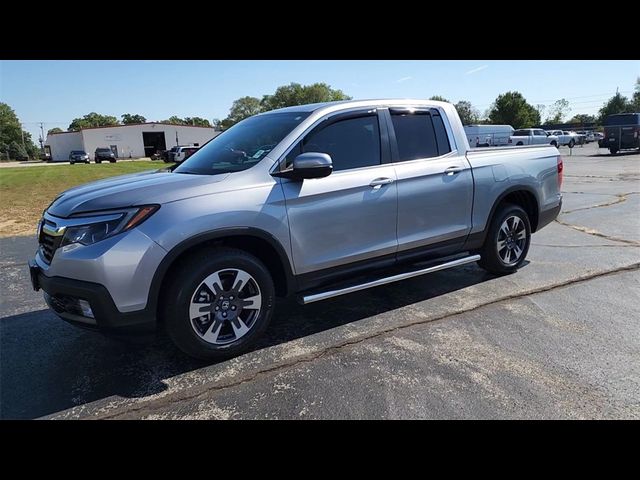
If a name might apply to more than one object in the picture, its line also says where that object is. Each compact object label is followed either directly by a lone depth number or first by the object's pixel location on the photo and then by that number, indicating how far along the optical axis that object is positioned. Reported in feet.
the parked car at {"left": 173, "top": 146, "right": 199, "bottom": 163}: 121.90
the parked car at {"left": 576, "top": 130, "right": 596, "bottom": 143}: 186.93
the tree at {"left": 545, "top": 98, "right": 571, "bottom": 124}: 334.77
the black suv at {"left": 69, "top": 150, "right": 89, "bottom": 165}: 170.40
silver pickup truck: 9.64
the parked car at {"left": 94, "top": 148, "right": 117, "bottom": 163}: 176.55
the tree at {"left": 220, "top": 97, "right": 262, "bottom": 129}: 359.05
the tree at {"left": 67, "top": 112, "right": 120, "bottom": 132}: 406.62
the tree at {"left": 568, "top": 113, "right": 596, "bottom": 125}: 344.18
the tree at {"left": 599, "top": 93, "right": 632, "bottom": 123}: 272.51
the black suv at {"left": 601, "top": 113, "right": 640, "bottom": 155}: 88.84
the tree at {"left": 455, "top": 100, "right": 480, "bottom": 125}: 295.89
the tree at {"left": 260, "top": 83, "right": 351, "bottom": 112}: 298.35
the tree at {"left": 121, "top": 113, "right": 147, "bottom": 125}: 439.47
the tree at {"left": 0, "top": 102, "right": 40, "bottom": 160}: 306.92
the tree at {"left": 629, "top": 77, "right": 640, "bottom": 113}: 266.69
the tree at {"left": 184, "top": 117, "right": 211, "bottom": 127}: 446.28
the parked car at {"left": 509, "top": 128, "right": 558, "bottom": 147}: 122.31
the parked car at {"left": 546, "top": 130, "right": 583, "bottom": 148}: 151.74
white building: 228.22
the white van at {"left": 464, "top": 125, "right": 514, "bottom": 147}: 131.34
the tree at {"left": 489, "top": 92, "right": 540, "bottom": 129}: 241.14
